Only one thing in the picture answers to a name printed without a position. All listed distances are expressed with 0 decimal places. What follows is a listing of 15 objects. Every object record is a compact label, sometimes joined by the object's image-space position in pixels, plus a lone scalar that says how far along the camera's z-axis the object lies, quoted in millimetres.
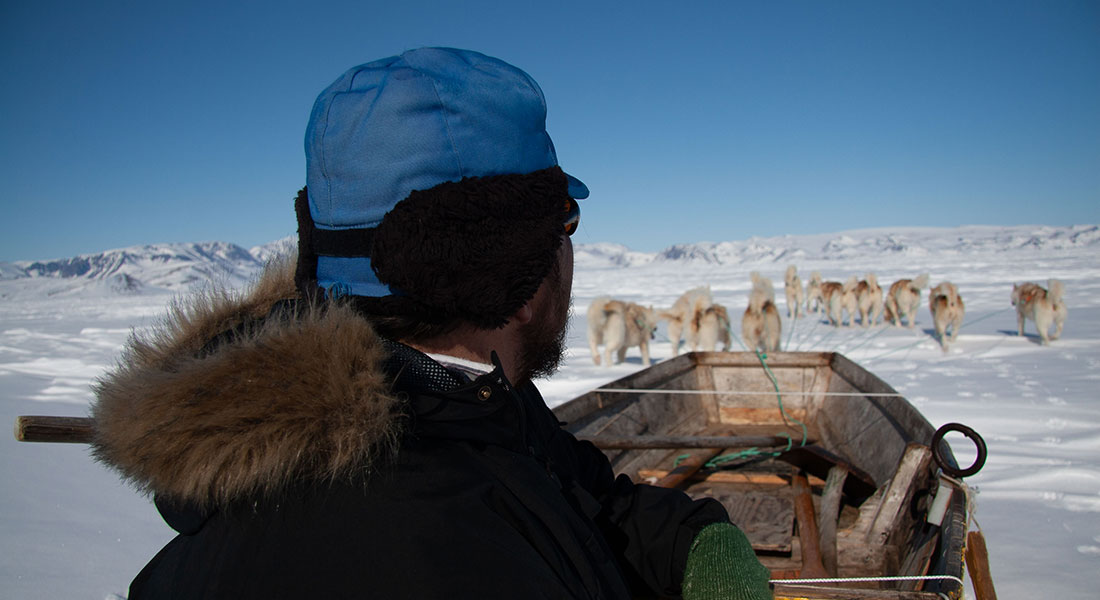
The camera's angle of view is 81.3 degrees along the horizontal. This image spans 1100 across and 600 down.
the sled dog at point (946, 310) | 11758
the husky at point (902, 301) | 15562
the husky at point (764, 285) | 13716
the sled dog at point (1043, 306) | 11609
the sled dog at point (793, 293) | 18812
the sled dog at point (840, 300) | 16312
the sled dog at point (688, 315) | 11234
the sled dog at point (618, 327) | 11055
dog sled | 2635
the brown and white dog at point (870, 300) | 16000
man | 819
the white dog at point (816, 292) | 18233
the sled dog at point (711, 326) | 11047
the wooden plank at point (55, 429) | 1604
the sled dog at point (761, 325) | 11344
